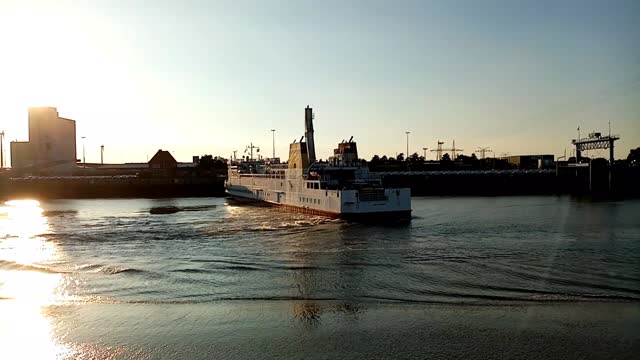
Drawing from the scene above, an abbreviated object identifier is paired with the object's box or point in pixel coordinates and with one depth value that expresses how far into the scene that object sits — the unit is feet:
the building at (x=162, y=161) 412.57
